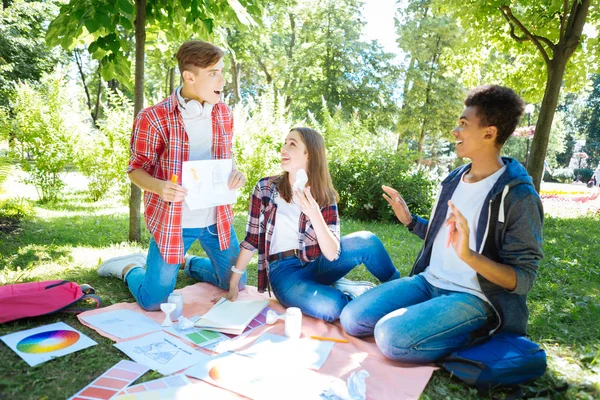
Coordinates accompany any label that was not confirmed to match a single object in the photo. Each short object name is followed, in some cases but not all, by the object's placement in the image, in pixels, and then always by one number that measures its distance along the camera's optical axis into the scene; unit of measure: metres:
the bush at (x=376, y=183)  7.80
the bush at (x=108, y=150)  8.40
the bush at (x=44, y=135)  7.84
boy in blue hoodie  2.30
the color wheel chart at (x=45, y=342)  2.37
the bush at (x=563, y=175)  32.92
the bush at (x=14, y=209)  6.08
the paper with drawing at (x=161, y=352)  2.34
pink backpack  2.72
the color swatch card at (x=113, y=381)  2.01
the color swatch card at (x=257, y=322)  2.89
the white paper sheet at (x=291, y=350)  2.43
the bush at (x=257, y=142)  8.44
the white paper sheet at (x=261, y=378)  2.09
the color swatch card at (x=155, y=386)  2.00
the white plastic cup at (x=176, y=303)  2.98
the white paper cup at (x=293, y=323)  2.72
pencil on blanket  2.74
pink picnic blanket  2.21
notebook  2.83
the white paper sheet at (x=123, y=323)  2.75
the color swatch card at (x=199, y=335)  2.67
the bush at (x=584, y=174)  34.94
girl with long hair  3.09
